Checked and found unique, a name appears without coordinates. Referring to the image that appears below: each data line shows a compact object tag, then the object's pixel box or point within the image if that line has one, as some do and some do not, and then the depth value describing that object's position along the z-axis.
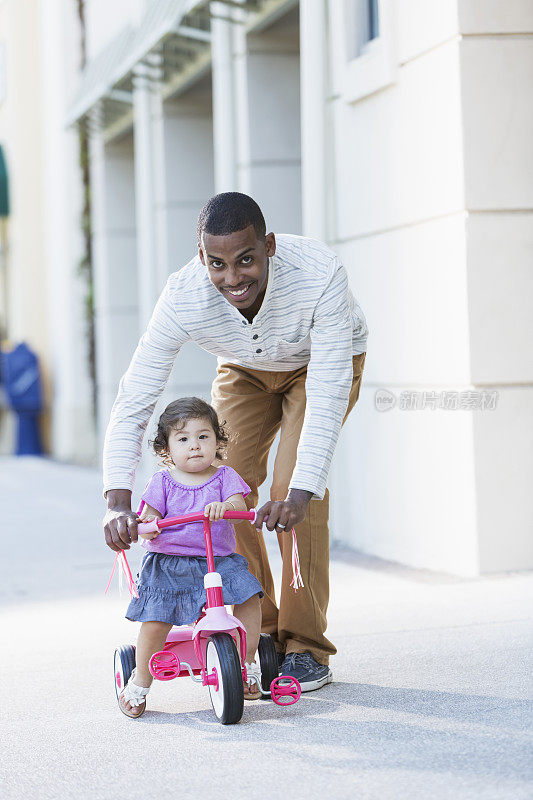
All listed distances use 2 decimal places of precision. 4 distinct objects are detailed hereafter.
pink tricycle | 6.96
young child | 7.32
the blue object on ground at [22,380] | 32.56
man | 6.96
